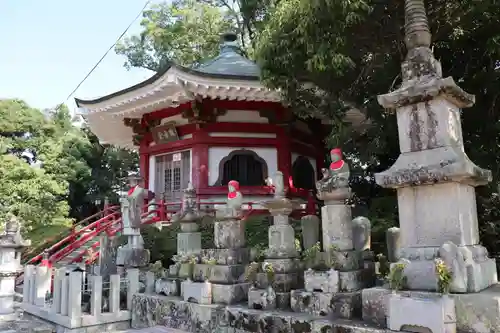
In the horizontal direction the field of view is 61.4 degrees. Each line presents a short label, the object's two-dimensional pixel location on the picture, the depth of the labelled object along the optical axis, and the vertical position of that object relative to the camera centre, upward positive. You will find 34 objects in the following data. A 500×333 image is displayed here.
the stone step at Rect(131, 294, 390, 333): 4.73 -1.18
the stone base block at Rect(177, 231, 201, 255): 7.90 -0.20
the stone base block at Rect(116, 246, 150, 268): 8.55 -0.50
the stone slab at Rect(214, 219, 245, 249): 6.71 -0.06
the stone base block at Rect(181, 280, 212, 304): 6.41 -0.93
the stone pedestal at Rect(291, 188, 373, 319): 5.14 -0.55
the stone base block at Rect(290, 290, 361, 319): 4.96 -0.92
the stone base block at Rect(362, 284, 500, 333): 3.76 -0.77
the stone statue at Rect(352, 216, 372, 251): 5.90 -0.09
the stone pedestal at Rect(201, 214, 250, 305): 6.36 -0.51
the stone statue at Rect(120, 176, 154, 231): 8.96 +0.61
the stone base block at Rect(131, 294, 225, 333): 6.13 -1.29
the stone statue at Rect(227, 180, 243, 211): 6.74 +0.47
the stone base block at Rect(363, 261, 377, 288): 5.42 -0.61
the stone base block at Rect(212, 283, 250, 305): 6.29 -0.93
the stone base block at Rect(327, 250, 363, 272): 5.28 -0.40
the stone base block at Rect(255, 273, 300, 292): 5.88 -0.73
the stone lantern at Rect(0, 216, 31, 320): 9.01 -0.58
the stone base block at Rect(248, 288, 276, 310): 5.73 -0.94
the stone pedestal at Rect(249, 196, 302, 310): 5.89 -0.39
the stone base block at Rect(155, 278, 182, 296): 7.32 -0.96
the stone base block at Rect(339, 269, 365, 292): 5.20 -0.66
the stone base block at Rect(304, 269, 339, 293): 5.19 -0.65
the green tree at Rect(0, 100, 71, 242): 18.25 +2.69
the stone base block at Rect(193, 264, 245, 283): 6.47 -0.66
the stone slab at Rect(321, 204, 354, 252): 5.39 +0.01
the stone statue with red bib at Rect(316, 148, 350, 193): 5.42 +0.68
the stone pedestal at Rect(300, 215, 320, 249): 6.38 -0.04
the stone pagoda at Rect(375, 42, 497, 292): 4.29 +0.48
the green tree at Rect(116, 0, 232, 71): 24.42 +11.78
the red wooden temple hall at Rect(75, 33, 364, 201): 12.41 +3.40
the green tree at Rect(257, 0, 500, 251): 7.26 +3.20
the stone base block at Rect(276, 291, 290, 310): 5.72 -0.97
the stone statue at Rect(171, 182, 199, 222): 7.84 +0.32
